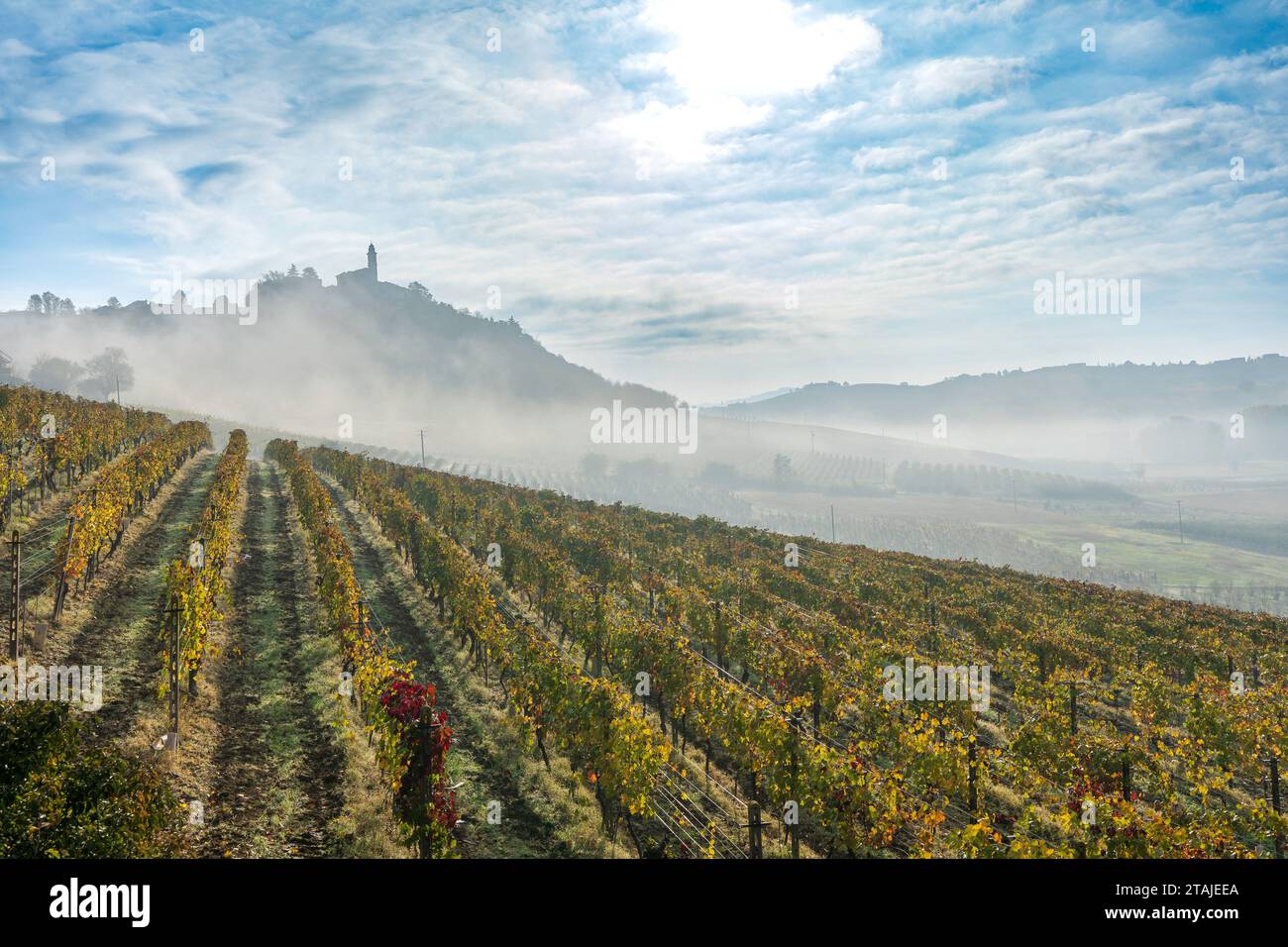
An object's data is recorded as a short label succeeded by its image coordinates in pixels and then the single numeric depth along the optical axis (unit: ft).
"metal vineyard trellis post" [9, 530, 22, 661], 61.98
